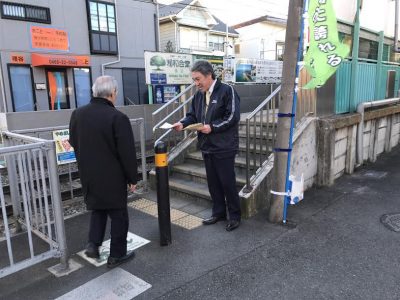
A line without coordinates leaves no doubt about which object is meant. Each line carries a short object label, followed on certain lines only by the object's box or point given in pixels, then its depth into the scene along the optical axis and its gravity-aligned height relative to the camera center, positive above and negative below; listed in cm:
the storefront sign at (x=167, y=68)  882 +59
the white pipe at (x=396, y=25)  797 +139
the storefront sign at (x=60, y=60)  1273 +124
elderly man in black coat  281 -53
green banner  344 +44
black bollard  343 -106
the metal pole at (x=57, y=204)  288 -97
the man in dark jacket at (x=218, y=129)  360 -44
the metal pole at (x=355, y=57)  604 +48
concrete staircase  467 -126
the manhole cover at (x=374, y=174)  599 -163
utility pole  354 -17
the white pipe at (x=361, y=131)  613 -85
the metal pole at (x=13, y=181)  359 -96
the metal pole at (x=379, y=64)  711 +42
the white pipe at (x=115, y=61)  1505 +135
